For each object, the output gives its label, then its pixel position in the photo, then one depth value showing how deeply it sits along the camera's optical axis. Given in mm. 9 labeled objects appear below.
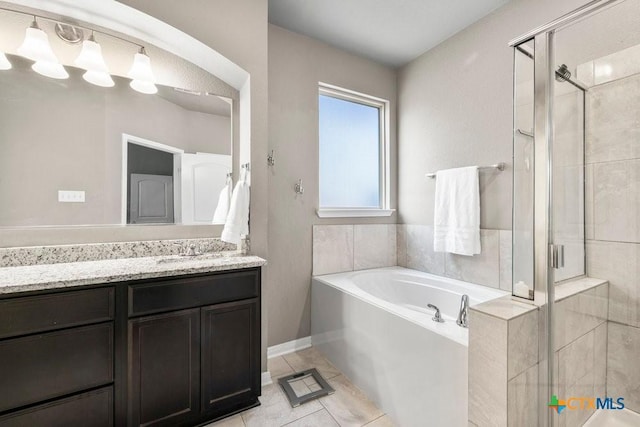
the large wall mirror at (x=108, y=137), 1455
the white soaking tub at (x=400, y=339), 1255
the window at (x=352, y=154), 2609
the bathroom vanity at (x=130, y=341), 1089
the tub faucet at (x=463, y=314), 1668
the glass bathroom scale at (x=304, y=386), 1705
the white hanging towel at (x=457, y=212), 2105
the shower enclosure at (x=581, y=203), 1228
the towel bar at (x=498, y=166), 1989
